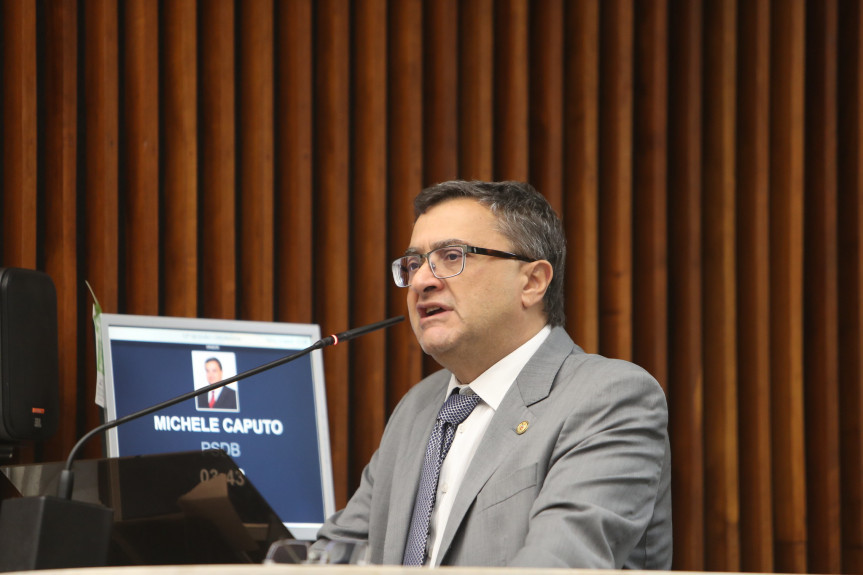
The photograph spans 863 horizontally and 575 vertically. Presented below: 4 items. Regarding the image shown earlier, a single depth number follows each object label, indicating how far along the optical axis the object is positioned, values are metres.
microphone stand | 4.47
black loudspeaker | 5.10
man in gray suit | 4.72
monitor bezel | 5.18
